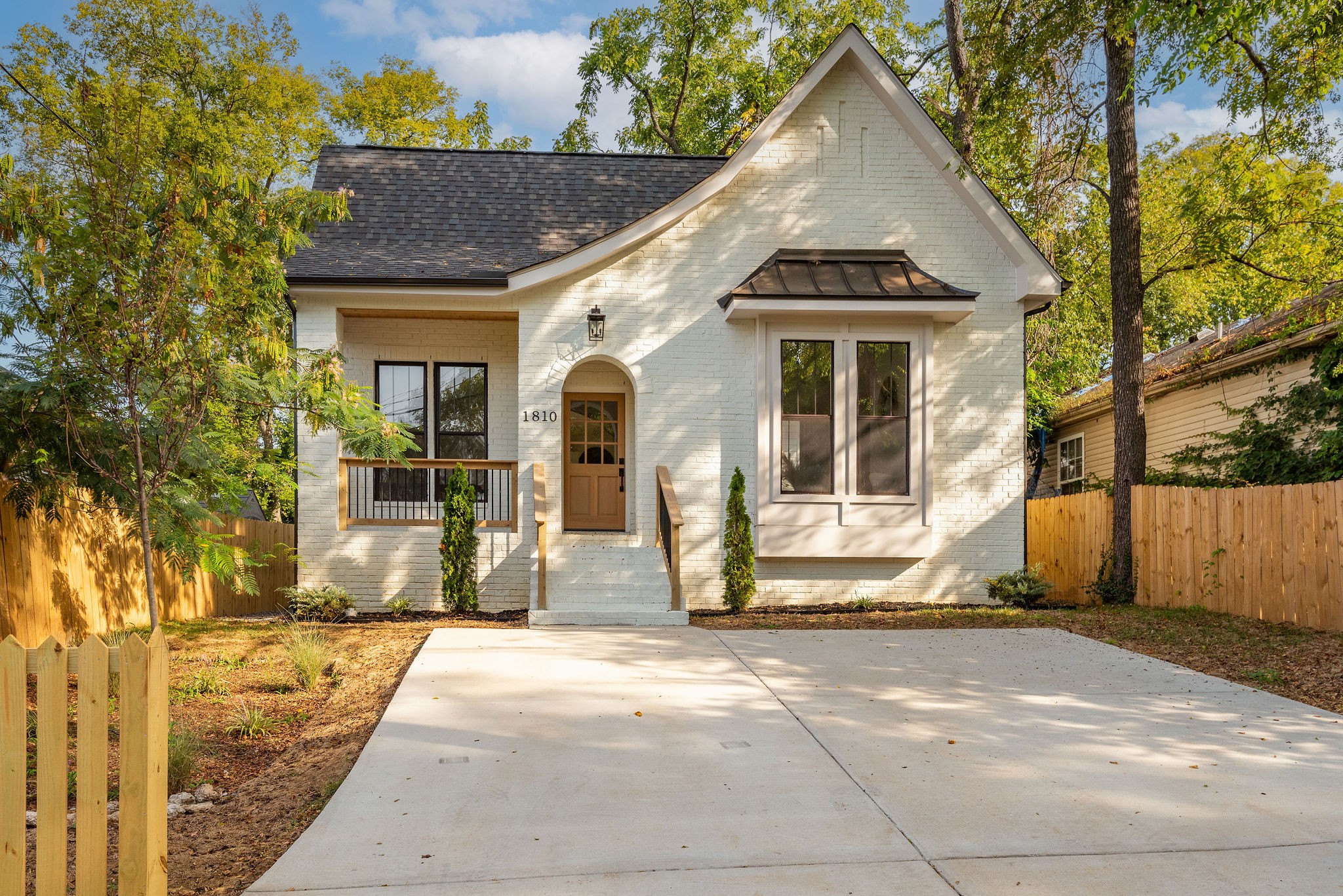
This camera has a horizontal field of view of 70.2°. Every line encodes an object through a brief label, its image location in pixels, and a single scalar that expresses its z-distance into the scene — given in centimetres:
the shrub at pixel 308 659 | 729
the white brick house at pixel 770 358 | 1216
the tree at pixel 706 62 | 2395
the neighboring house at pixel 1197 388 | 1464
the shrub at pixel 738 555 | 1210
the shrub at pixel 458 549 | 1178
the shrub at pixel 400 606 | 1186
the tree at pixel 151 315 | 675
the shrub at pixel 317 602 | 1154
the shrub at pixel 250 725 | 604
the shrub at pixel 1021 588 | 1241
